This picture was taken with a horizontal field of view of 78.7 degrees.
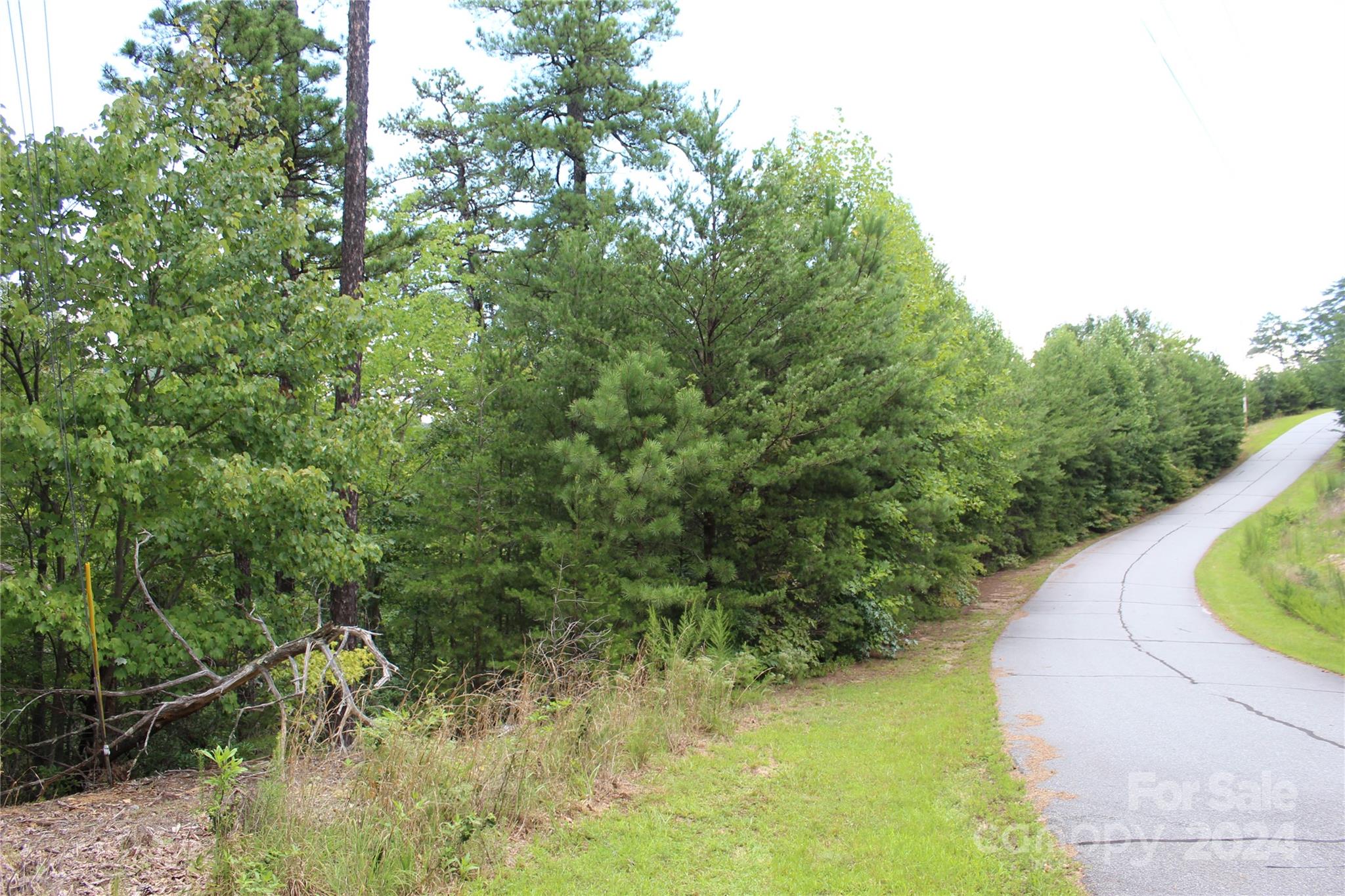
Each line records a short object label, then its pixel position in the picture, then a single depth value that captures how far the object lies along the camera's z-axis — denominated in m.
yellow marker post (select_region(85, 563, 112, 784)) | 4.85
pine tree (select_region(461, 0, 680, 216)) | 18.78
